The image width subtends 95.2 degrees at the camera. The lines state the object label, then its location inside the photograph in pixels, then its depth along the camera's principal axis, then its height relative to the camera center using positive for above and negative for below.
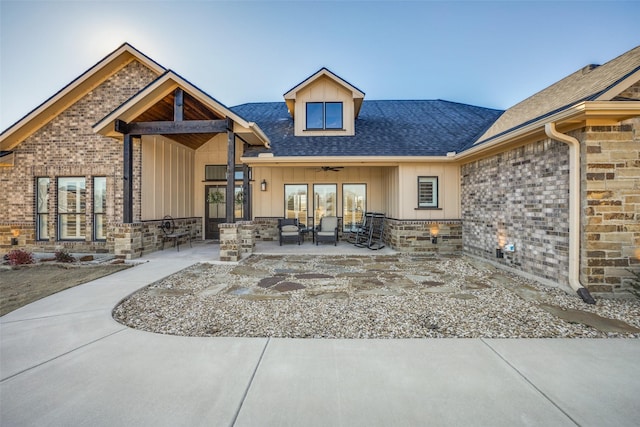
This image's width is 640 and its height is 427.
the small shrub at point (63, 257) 7.39 -1.20
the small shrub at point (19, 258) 6.96 -1.15
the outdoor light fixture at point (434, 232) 8.76 -0.63
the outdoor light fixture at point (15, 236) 8.76 -0.80
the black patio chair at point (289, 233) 9.94 -0.78
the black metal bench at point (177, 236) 8.96 -0.82
